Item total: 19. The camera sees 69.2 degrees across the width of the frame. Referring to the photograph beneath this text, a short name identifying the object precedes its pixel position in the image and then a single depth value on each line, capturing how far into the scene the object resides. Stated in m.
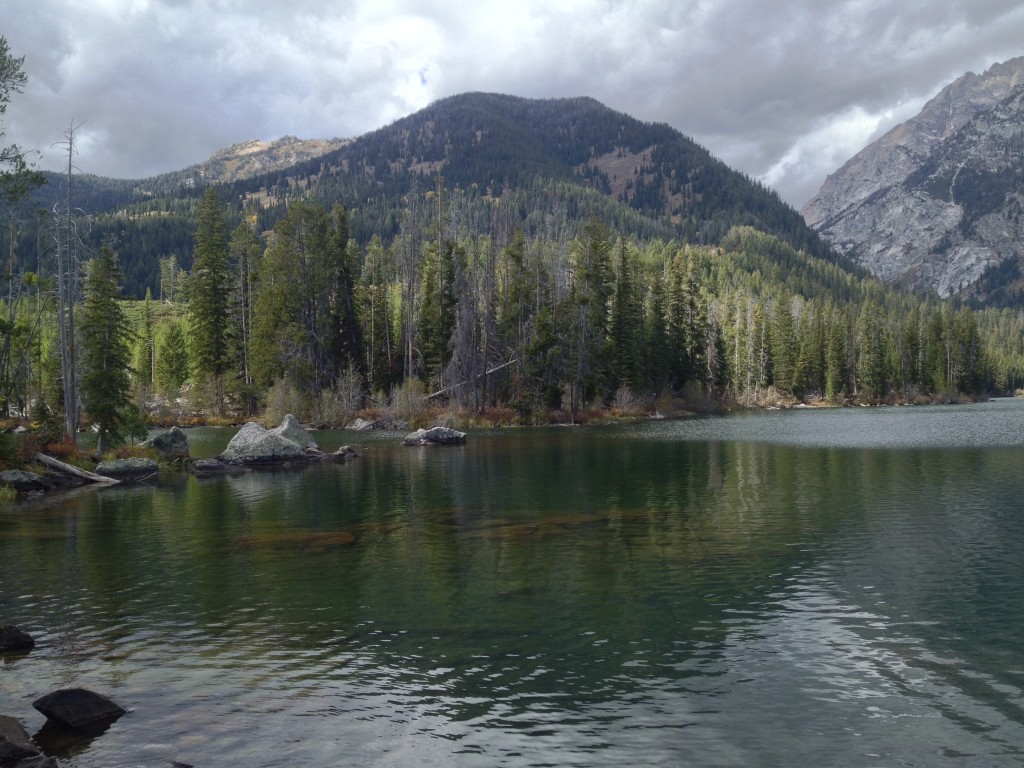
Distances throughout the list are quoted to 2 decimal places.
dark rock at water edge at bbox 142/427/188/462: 44.91
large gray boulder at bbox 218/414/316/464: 45.44
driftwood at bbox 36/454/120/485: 37.06
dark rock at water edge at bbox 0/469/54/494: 34.06
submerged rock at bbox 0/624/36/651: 12.84
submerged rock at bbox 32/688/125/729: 9.80
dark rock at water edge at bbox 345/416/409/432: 72.56
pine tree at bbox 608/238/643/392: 89.19
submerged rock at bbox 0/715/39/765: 8.52
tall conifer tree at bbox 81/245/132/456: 41.81
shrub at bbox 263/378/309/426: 71.25
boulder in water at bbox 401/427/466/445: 56.25
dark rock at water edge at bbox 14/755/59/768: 8.32
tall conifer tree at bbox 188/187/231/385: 84.62
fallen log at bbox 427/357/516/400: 75.96
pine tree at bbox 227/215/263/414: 82.62
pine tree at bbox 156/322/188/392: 101.75
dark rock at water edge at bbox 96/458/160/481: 39.97
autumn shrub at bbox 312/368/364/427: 75.81
